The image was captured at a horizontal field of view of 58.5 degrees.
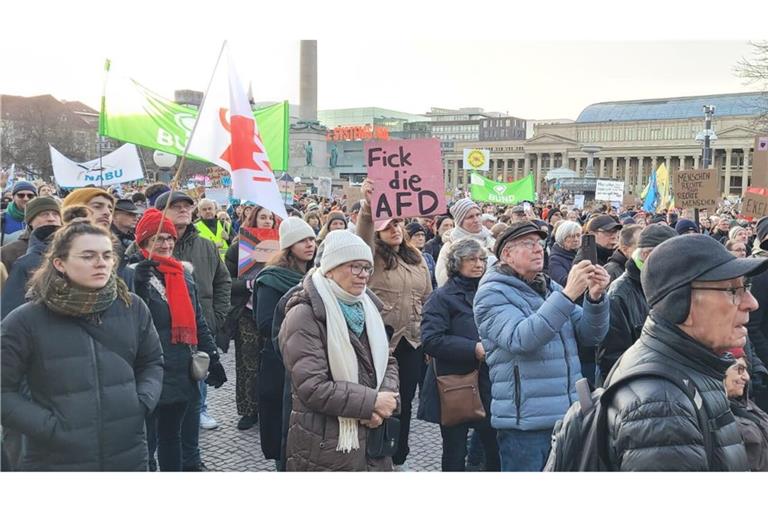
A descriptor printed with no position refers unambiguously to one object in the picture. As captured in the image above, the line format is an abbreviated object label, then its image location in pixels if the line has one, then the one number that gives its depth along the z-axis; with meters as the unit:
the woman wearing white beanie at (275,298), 4.77
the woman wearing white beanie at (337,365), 3.15
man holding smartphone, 3.41
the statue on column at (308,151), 46.69
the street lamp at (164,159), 16.80
